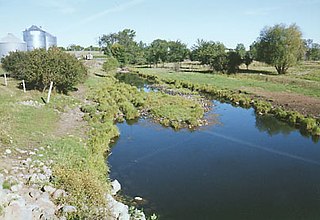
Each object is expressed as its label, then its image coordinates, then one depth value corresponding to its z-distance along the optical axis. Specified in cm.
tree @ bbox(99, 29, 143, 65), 8781
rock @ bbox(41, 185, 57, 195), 1078
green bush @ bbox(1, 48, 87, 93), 2808
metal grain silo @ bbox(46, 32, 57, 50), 7281
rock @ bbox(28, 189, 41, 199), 1028
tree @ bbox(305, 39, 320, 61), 11053
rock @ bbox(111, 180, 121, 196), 1355
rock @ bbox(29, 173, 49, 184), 1123
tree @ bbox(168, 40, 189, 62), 8938
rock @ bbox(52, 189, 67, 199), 1057
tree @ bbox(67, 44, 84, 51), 16760
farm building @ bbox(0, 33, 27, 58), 5806
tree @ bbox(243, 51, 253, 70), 7046
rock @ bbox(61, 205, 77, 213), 977
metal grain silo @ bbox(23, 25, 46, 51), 6800
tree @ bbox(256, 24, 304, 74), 6062
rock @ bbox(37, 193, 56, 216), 962
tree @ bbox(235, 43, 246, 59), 7019
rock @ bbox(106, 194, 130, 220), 1044
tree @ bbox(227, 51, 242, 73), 6794
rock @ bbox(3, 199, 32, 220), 868
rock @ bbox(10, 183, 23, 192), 1028
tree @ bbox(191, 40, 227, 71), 6888
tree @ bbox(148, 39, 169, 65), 9031
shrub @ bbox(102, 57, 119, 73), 6650
